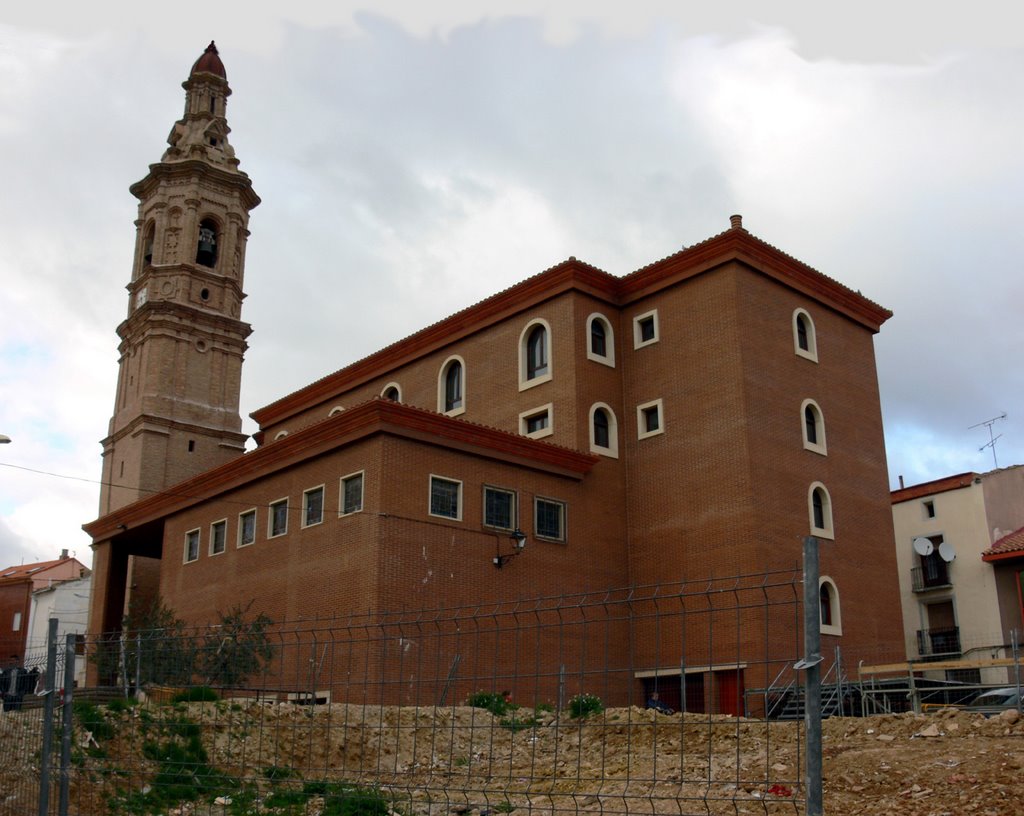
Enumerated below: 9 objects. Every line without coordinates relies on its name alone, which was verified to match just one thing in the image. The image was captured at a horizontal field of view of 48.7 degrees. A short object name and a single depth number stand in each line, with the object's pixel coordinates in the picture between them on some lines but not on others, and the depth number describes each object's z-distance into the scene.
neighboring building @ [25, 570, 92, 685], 65.00
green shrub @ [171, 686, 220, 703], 10.65
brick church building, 25.91
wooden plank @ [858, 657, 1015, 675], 17.63
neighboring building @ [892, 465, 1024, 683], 37.78
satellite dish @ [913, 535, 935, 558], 39.19
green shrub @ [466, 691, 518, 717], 8.59
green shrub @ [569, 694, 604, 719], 14.56
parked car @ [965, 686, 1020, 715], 20.70
